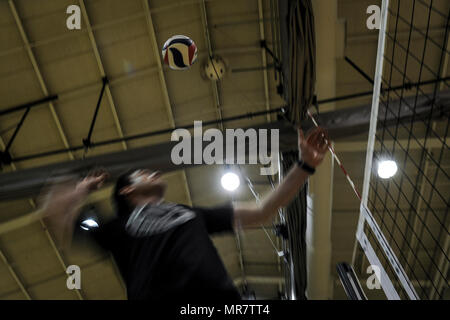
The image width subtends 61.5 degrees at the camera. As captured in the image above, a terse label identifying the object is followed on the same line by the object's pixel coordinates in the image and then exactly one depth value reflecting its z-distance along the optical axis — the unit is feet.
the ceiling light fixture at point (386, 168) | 17.94
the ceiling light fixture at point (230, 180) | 19.91
